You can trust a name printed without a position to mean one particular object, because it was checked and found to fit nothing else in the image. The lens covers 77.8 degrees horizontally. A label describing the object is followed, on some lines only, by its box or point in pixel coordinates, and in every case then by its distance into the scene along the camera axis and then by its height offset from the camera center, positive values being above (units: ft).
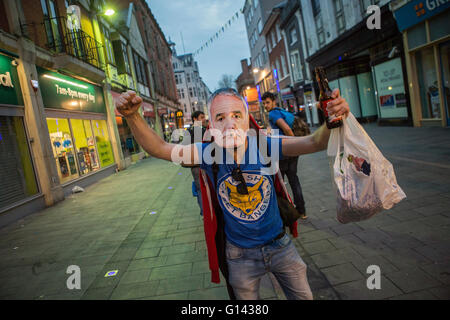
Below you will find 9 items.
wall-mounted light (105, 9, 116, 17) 42.57 +21.49
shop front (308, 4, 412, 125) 40.57 +7.04
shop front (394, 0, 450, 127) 32.45 +5.24
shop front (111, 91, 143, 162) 54.34 +1.90
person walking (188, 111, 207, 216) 13.64 +0.23
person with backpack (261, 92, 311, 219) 14.11 -0.56
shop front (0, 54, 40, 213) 23.80 +2.07
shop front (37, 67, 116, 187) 32.45 +4.64
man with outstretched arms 5.91 -1.30
